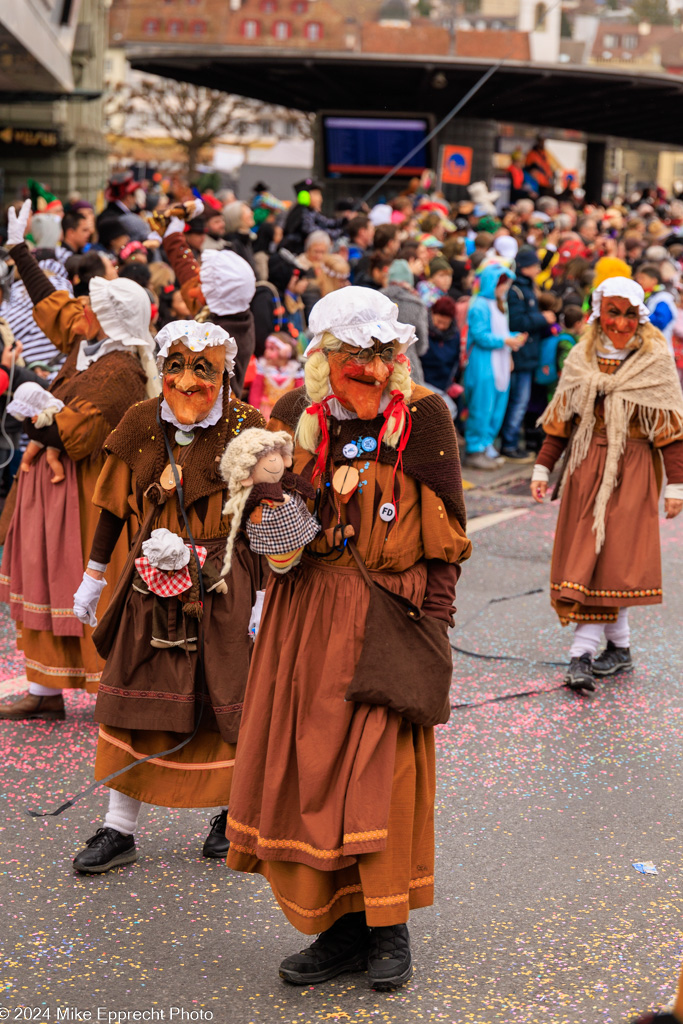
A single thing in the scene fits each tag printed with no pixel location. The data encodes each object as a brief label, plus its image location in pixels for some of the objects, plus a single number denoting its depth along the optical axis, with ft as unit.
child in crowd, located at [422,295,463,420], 37.37
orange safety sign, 72.33
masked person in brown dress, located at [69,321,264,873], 13.99
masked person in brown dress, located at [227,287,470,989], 11.53
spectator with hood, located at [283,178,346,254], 39.58
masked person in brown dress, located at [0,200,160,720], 17.44
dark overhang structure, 71.61
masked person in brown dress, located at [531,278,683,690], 20.57
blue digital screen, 78.12
